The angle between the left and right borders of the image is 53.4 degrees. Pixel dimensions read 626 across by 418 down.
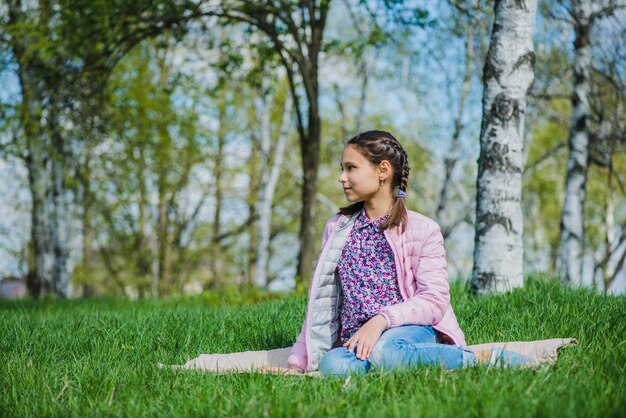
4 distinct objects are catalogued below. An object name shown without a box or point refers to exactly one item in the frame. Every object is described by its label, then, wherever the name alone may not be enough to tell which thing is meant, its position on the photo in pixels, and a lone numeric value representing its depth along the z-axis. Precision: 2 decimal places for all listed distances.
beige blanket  3.53
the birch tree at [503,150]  6.05
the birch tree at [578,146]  10.99
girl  3.42
